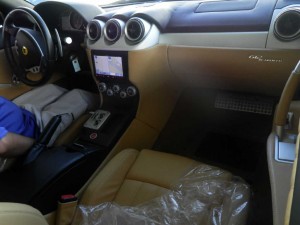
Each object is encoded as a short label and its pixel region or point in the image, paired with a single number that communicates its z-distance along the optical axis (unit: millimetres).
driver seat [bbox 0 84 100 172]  1558
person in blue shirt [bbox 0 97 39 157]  1246
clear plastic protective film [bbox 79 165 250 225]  1078
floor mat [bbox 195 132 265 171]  1643
